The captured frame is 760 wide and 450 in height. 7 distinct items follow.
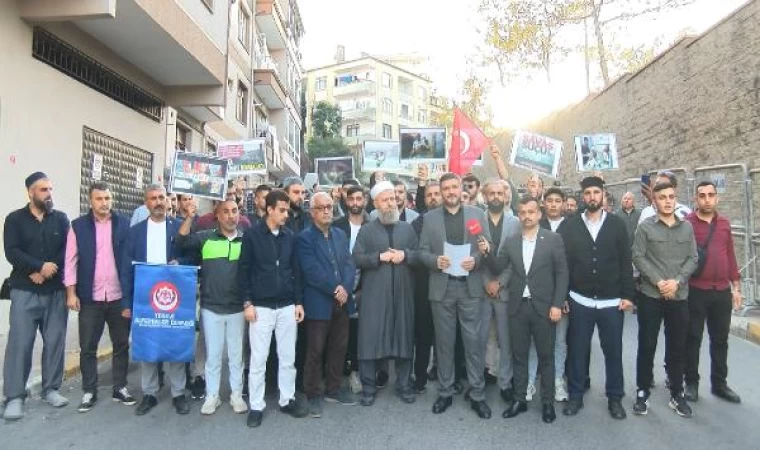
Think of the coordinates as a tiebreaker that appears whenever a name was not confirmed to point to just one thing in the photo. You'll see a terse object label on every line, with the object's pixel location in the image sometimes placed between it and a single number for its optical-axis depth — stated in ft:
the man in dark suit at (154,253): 16.52
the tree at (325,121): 150.00
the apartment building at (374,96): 193.47
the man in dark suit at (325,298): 16.44
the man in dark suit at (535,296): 15.96
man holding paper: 16.52
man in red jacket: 16.94
